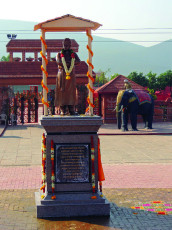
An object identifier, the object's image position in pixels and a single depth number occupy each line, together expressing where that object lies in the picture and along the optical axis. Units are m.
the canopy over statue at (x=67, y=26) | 8.20
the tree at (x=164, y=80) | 48.34
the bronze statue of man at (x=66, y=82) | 8.33
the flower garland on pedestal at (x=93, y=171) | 7.78
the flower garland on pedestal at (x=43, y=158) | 7.85
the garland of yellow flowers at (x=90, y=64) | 8.30
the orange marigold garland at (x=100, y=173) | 7.99
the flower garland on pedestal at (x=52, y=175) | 7.72
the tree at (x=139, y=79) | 46.41
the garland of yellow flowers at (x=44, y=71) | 8.14
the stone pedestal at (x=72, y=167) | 7.64
